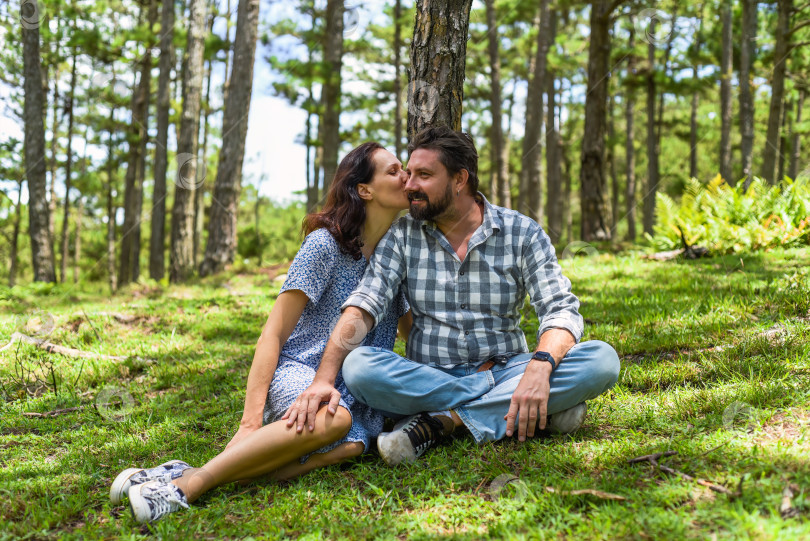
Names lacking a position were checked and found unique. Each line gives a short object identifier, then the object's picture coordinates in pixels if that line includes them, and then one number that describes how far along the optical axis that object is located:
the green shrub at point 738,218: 7.33
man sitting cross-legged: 2.65
